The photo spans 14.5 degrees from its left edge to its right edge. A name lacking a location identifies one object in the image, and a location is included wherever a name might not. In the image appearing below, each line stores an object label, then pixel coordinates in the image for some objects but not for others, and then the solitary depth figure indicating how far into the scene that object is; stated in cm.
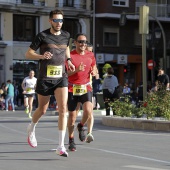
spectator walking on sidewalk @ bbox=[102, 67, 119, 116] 2272
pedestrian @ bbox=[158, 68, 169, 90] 2308
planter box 1623
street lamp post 4444
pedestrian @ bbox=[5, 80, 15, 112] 3588
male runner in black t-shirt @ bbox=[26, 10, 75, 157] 1004
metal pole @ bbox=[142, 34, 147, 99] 2053
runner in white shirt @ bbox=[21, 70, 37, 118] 2409
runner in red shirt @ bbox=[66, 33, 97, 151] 1159
